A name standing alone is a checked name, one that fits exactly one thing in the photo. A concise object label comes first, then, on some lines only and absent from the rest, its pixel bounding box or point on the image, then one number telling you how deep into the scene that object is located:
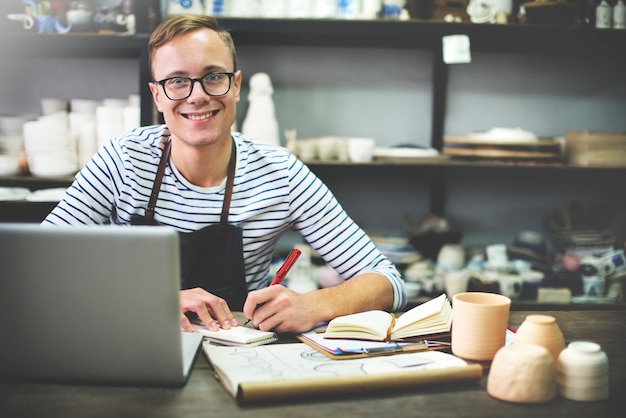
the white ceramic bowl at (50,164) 2.40
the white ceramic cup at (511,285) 2.54
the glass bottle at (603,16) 2.53
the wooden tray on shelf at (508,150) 2.53
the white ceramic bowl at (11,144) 2.44
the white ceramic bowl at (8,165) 2.42
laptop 0.91
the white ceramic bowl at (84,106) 2.57
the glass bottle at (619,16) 2.52
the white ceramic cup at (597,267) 2.57
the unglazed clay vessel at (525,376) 0.96
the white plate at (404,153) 2.54
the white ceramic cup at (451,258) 2.59
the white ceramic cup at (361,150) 2.53
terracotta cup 1.10
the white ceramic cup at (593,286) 2.56
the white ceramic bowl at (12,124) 2.47
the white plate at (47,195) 2.29
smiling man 1.61
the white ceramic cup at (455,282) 2.52
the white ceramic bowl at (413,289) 2.53
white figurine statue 2.56
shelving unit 2.39
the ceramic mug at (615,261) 2.59
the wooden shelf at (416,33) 2.40
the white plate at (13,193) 2.31
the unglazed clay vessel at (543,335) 1.04
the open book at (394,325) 1.20
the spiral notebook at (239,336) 1.18
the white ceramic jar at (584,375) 0.98
